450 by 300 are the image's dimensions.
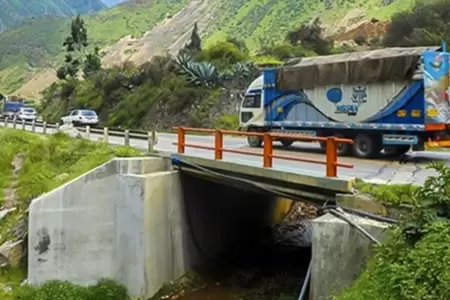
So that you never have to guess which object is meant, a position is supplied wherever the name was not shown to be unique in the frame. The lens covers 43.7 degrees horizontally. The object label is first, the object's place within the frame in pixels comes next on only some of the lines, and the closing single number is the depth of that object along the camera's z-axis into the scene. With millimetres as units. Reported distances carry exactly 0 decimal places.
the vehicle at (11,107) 51244
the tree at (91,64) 54125
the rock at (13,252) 15125
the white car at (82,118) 34750
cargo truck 14944
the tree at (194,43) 42541
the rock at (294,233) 19297
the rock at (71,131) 21634
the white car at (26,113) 42938
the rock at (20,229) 15673
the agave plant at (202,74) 32250
